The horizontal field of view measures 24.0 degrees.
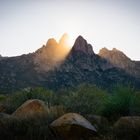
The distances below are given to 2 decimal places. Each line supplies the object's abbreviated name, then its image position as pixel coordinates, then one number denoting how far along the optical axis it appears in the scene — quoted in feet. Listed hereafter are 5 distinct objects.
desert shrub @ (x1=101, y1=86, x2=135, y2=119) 40.19
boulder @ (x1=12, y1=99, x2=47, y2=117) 38.76
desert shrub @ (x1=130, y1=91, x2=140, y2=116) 40.34
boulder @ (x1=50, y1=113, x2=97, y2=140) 31.00
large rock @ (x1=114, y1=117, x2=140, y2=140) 29.96
